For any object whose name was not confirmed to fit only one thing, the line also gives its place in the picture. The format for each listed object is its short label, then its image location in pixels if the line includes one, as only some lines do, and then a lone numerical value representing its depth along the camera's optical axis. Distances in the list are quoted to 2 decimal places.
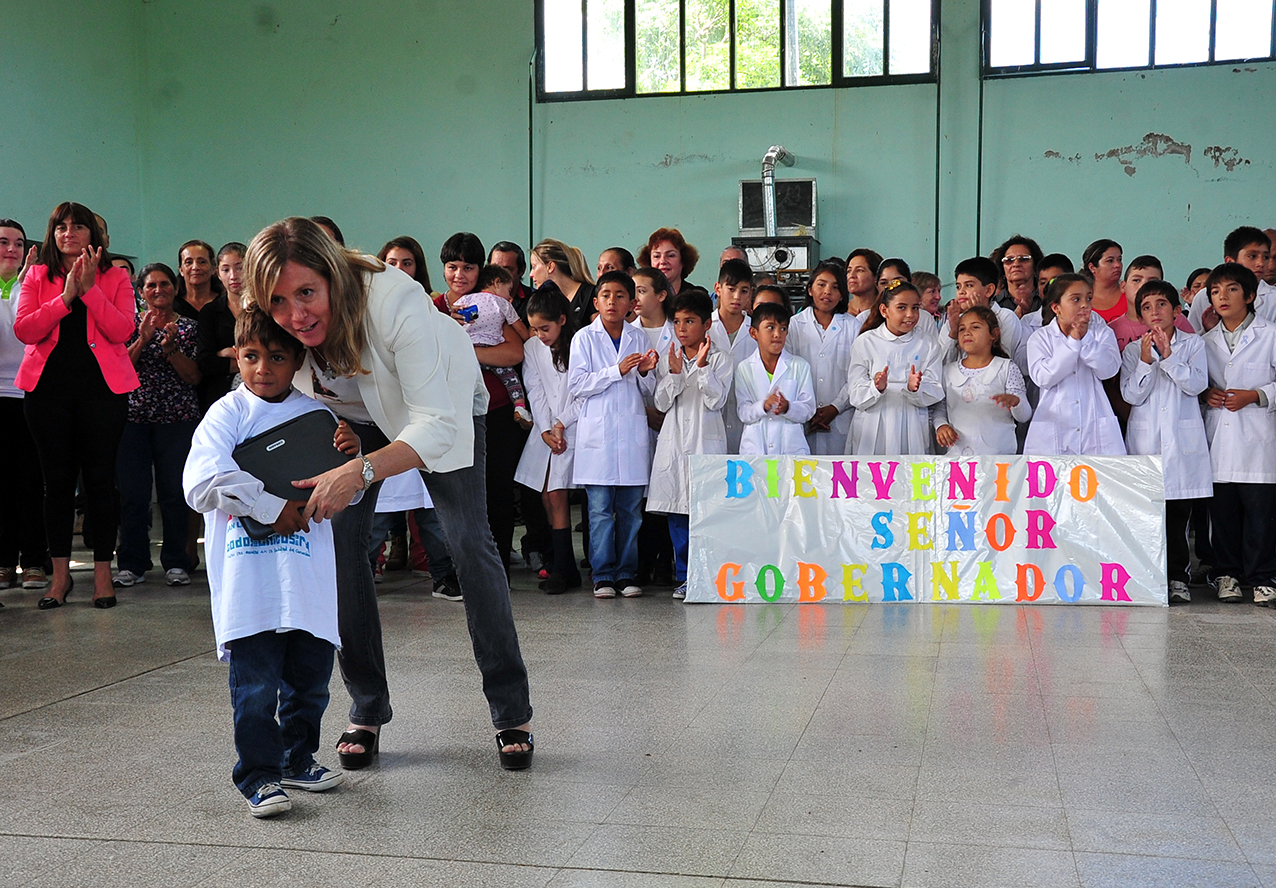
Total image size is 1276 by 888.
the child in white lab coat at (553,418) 5.84
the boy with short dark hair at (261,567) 2.51
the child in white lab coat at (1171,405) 5.45
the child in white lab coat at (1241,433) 5.36
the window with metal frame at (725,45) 11.02
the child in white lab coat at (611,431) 5.63
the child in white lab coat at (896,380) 5.76
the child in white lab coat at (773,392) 5.64
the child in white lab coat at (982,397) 5.66
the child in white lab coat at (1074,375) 5.52
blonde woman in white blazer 2.47
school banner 5.18
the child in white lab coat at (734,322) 6.05
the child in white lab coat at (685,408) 5.61
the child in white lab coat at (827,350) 6.19
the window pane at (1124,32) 10.52
